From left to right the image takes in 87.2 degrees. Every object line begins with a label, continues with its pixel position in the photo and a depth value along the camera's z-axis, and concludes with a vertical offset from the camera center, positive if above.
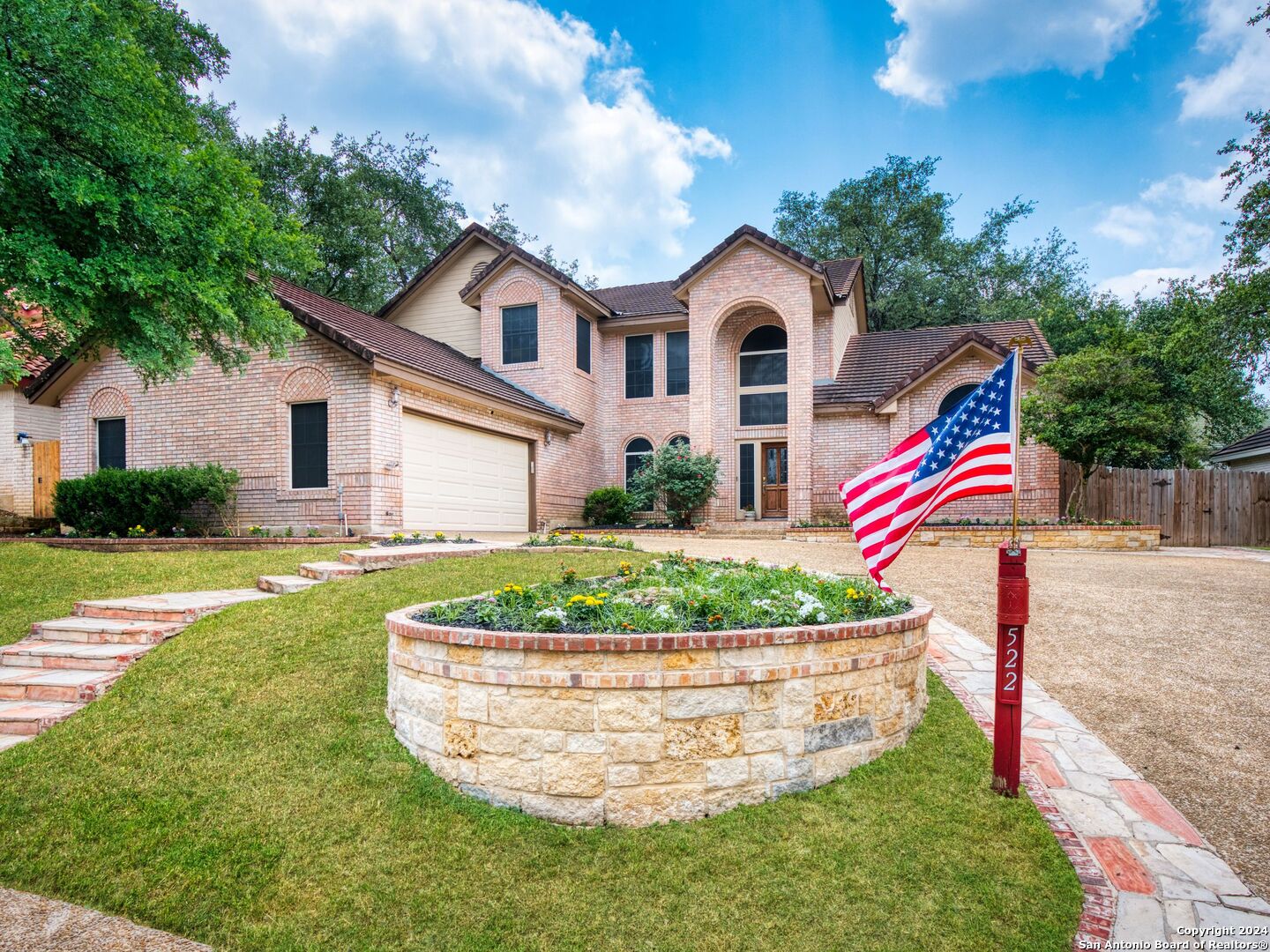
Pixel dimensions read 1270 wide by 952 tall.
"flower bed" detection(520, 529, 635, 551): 10.76 -1.19
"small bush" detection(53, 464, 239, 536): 12.72 -0.54
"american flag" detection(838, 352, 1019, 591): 3.84 +0.00
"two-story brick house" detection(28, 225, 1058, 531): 12.91 +1.77
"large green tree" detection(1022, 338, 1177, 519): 14.16 +1.40
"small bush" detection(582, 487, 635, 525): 18.53 -1.01
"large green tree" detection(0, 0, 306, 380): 6.62 +2.93
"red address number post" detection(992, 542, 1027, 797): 3.64 -1.09
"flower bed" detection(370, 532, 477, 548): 10.52 -1.14
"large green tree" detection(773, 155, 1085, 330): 28.00 +9.63
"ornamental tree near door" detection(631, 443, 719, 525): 17.48 -0.27
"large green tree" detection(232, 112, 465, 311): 23.17 +10.13
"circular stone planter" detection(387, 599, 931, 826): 3.48 -1.34
